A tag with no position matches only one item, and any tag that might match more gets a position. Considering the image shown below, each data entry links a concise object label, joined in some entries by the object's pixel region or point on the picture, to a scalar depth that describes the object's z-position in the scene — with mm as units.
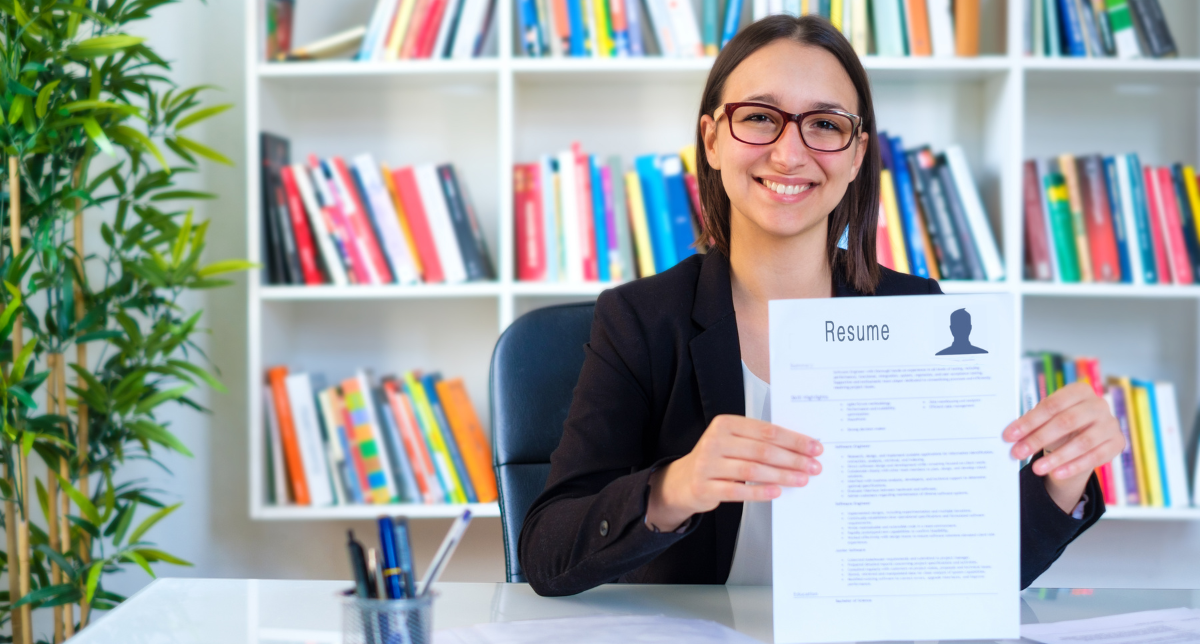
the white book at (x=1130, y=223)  2008
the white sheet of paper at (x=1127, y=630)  799
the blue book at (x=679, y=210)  2027
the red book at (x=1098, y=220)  2020
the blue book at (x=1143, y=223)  2010
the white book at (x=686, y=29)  2031
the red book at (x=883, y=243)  2021
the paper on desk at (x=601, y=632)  792
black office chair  1237
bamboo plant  1729
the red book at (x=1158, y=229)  2016
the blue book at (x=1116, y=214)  2014
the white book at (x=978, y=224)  2025
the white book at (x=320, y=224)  2068
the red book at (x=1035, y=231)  2033
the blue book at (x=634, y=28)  2047
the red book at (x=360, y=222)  2068
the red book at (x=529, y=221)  2070
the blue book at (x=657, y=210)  2035
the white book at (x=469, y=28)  2068
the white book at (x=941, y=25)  2010
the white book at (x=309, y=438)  2076
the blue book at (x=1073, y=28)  2014
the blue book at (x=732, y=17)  2031
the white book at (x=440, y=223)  2074
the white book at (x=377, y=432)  2084
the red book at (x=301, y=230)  2070
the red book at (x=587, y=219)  2049
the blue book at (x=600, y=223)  2051
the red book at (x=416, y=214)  2074
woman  892
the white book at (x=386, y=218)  2074
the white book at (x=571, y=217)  2049
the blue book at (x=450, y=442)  2090
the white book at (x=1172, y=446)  2012
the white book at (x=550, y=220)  2059
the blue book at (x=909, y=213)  2035
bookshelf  2053
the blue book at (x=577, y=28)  2047
